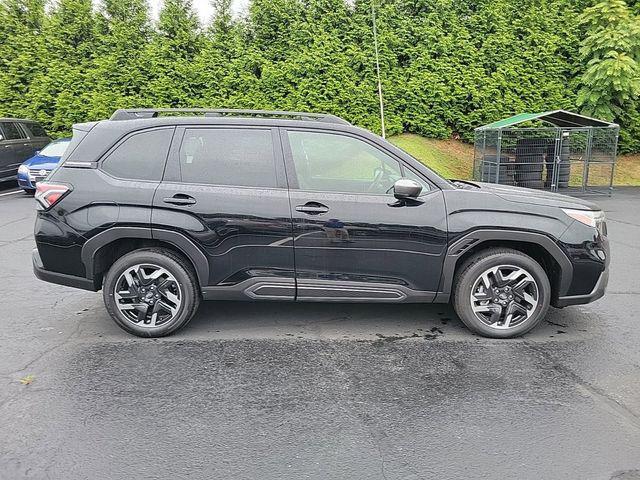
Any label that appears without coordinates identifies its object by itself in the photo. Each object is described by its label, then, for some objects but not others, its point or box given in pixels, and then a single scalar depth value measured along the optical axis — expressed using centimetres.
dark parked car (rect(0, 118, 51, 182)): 1330
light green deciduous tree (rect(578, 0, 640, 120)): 1479
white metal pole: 1521
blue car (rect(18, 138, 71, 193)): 1221
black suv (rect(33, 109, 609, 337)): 436
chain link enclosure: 1312
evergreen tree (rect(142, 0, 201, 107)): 1593
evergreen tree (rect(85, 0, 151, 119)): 1584
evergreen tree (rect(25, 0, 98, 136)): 1585
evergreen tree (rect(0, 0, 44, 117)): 1587
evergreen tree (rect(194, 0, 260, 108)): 1602
